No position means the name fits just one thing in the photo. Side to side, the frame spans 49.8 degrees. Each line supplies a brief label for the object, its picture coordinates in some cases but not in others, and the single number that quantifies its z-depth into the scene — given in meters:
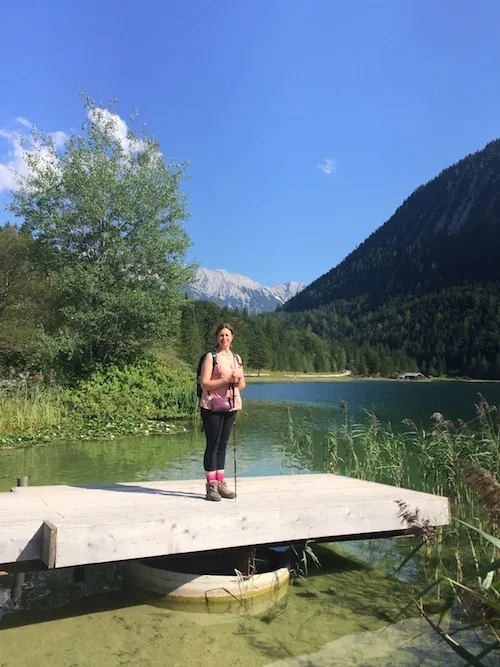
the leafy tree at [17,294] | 22.81
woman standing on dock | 5.37
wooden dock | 4.01
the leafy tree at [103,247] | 19.36
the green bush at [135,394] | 17.91
